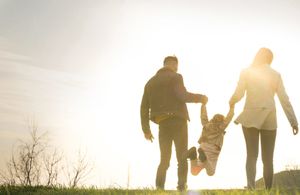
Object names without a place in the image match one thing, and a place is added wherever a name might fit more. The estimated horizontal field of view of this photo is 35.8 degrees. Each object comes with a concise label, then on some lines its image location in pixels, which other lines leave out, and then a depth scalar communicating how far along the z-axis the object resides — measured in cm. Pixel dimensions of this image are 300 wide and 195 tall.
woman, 909
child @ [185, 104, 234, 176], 930
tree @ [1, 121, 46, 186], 1814
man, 930
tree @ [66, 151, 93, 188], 1792
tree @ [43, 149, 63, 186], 1806
